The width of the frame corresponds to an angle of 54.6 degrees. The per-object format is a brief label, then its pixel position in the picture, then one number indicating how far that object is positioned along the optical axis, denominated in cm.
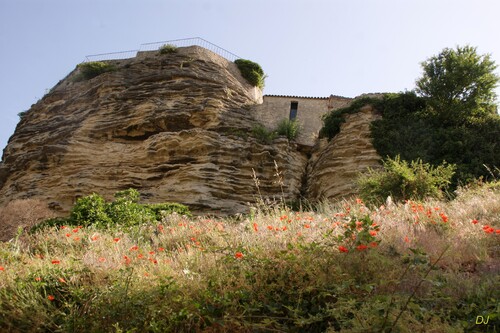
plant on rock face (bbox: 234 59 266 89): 2680
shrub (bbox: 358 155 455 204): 1170
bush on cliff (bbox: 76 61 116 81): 2684
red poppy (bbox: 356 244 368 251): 436
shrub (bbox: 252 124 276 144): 2056
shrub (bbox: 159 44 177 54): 2600
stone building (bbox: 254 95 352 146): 2264
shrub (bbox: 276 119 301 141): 2159
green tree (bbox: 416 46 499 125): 1758
